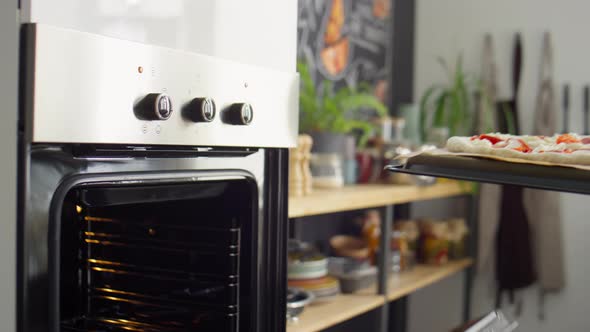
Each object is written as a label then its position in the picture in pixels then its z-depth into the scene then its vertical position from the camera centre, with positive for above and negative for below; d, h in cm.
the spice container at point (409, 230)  252 -36
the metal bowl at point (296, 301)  152 -41
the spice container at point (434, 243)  254 -41
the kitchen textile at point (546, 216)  259 -30
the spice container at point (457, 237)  264 -40
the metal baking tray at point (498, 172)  71 -4
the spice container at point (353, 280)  197 -44
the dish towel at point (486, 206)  267 -27
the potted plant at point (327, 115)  196 +8
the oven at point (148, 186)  68 -7
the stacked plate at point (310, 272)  175 -38
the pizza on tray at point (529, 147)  74 +0
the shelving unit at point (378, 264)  156 -44
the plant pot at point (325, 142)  196 -1
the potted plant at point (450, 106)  267 +16
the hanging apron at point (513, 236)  264 -40
